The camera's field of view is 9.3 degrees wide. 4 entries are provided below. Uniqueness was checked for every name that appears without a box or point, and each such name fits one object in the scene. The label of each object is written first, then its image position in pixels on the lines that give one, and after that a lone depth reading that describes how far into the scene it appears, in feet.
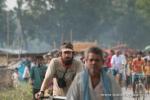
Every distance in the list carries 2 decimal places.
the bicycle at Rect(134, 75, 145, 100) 89.01
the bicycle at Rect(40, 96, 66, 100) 38.26
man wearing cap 42.18
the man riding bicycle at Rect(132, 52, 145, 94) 100.75
